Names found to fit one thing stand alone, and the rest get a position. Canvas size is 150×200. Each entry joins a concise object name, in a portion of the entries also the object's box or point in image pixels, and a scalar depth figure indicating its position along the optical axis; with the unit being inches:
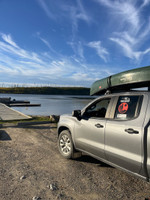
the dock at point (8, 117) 471.7
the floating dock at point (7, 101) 1603.5
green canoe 200.4
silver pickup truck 113.3
